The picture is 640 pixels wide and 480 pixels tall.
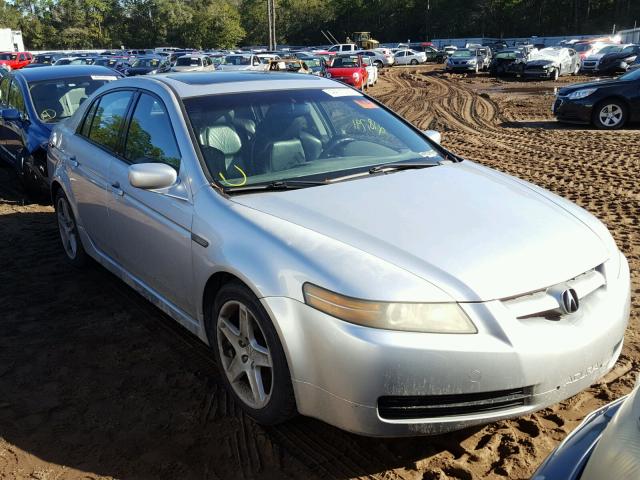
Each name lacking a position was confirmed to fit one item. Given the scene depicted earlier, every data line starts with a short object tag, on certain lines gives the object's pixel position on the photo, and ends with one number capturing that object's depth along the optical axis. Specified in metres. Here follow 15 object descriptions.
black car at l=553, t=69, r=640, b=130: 12.30
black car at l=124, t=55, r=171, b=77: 28.25
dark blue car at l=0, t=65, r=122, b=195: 7.25
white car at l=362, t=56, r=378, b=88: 25.87
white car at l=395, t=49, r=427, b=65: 50.66
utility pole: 50.27
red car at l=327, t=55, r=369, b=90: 23.39
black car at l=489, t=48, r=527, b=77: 29.64
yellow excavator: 60.34
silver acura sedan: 2.39
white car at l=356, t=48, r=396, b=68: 45.60
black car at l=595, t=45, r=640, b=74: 26.98
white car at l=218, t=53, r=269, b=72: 25.33
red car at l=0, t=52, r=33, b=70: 38.62
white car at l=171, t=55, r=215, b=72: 27.06
